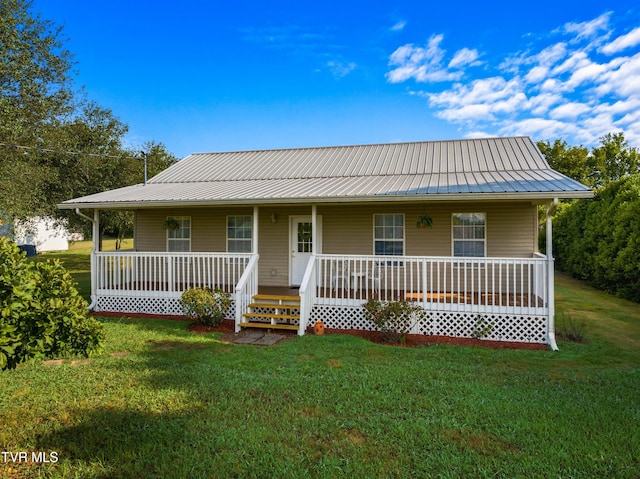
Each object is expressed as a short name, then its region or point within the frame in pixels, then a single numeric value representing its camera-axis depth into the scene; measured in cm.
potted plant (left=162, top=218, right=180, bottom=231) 1141
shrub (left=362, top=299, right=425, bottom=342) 736
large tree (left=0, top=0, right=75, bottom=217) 1064
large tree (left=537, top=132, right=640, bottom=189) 2777
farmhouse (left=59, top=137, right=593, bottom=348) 766
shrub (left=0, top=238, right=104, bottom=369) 284
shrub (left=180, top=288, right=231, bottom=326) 814
